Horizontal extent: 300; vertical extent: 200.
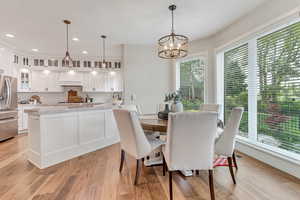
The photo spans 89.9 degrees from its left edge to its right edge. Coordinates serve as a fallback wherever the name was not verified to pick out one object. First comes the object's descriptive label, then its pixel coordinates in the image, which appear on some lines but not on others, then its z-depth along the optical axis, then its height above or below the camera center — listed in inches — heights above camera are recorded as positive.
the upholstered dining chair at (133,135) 72.7 -18.5
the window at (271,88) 89.0 +7.8
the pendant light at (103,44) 158.2 +65.8
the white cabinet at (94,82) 231.9 +25.2
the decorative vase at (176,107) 98.2 -5.6
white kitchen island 95.3 -24.8
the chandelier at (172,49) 105.0 +34.5
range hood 222.4 +28.7
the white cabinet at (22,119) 186.4 -26.9
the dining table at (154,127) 77.9 -15.3
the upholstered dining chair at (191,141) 57.2 -17.0
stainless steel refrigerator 154.8 -10.4
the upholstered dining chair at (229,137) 74.4 -19.6
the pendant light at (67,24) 123.2 +63.3
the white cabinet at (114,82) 235.6 +25.7
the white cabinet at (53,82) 220.1 +24.0
